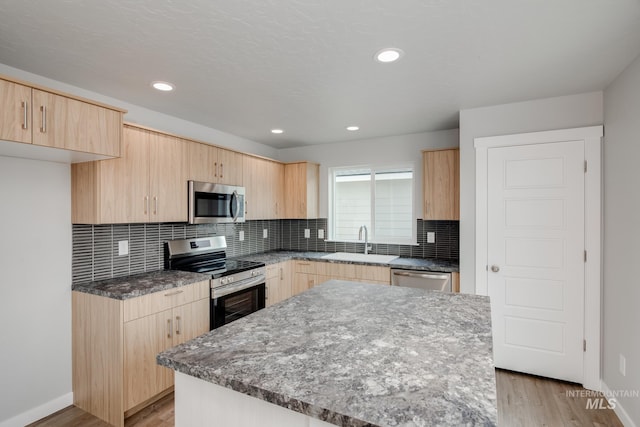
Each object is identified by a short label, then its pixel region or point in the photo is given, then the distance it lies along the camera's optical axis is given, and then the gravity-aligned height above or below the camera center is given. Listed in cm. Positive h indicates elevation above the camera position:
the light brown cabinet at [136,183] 230 +26
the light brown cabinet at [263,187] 377 +35
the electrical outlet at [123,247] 268 -29
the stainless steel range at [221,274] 283 -60
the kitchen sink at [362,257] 370 -56
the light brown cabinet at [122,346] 214 -98
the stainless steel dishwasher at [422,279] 311 -69
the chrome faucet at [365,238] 418 -33
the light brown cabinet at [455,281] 309 -69
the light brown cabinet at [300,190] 429 +34
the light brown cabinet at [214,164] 301 +53
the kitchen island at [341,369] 85 -53
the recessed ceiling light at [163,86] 230 +99
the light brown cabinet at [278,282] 360 -83
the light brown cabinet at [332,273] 350 -72
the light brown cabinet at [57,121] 167 +58
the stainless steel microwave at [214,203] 296 +12
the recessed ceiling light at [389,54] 184 +99
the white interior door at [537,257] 260 -39
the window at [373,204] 405 +14
